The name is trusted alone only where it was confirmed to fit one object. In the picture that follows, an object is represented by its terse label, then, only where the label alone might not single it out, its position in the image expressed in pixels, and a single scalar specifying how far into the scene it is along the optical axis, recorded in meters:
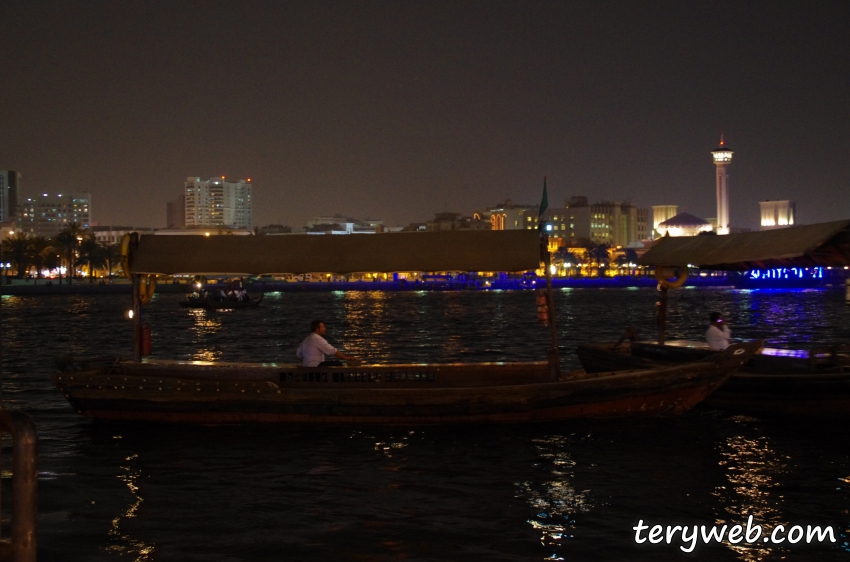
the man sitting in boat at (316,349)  14.17
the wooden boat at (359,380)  13.27
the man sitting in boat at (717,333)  15.35
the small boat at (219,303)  73.12
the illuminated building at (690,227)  194.73
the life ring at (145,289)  14.87
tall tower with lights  188.00
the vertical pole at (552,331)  13.51
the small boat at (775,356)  13.30
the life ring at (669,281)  17.34
